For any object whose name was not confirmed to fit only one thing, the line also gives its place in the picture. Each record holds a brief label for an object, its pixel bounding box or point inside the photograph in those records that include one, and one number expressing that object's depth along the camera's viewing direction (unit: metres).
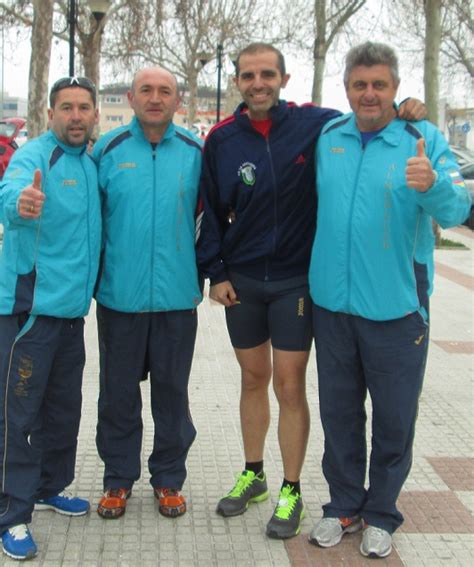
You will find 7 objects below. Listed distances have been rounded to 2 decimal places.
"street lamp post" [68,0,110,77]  16.34
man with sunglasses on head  3.23
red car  20.19
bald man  3.48
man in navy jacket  3.43
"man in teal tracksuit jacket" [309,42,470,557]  3.17
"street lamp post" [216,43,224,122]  28.69
